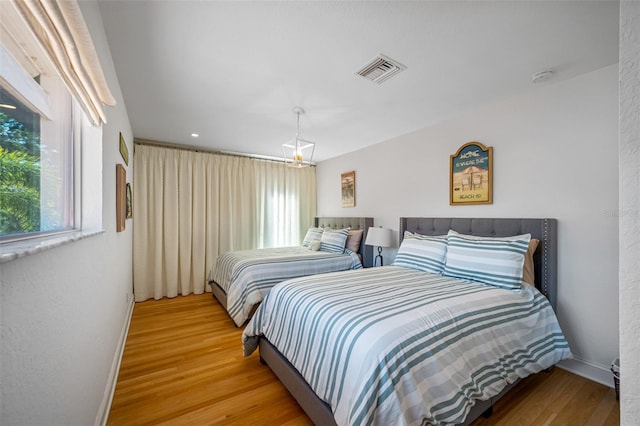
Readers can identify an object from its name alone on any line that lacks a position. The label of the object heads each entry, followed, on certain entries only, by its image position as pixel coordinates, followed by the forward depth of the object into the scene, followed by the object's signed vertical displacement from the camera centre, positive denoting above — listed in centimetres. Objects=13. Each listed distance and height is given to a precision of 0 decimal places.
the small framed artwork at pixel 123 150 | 224 +58
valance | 68 +53
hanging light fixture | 274 +104
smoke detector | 198 +110
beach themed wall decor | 263 +41
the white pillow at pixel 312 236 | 449 -44
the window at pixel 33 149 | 74 +23
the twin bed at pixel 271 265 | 288 -71
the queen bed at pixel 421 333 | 119 -72
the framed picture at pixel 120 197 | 203 +12
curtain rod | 385 +105
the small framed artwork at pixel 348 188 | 441 +42
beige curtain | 382 -1
